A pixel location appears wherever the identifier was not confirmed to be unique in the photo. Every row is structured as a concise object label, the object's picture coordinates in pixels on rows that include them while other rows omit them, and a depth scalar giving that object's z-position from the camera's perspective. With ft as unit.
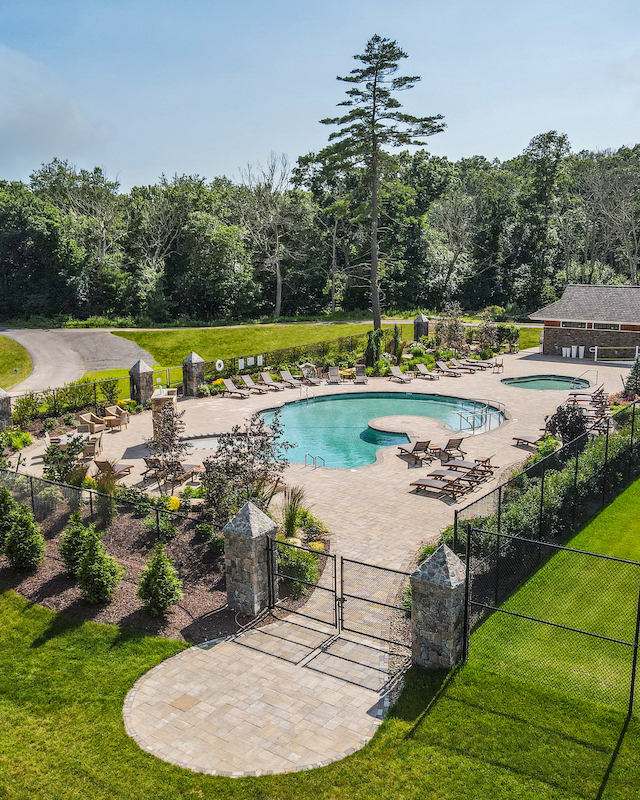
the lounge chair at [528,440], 63.45
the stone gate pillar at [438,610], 28.25
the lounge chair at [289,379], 98.68
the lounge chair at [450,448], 61.41
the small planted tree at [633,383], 79.46
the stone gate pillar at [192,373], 91.15
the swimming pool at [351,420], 69.66
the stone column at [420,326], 126.11
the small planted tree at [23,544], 39.63
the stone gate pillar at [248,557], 33.76
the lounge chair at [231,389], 92.84
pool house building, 117.80
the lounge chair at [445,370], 106.67
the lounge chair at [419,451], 61.52
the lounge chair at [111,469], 54.29
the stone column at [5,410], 70.74
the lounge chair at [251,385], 94.84
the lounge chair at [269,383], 96.37
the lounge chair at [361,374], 102.73
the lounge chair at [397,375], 102.46
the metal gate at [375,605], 32.60
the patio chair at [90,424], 71.31
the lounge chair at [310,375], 100.63
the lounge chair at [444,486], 52.26
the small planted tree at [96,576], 35.50
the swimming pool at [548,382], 102.32
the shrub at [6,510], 43.14
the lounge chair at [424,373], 104.47
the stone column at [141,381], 83.05
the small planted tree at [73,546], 38.24
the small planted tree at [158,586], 34.22
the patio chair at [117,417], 74.74
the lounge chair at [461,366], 110.93
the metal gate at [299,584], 34.65
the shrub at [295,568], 36.73
